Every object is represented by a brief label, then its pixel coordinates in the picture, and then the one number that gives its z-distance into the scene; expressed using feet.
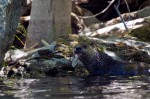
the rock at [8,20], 24.52
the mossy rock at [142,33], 36.43
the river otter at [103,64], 27.81
